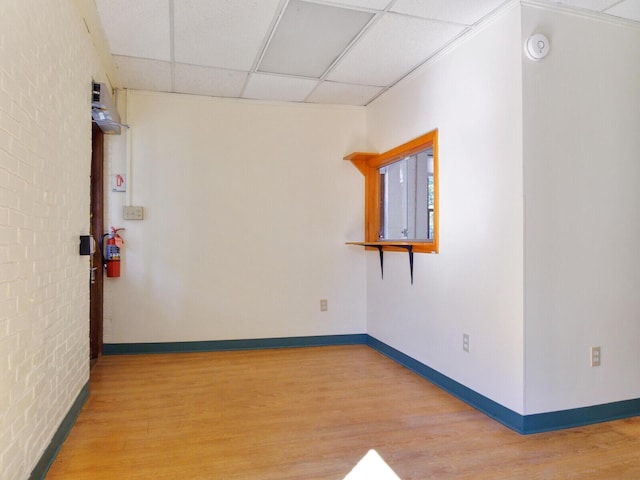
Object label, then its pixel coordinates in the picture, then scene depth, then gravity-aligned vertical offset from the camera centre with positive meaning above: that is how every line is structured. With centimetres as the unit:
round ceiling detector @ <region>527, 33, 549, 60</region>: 231 +106
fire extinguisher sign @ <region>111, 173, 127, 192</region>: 382 +51
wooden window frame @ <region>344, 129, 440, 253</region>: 315 +57
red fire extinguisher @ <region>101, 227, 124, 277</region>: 375 -14
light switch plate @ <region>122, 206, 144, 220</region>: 383 +24
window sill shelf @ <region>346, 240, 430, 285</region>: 342 -6
